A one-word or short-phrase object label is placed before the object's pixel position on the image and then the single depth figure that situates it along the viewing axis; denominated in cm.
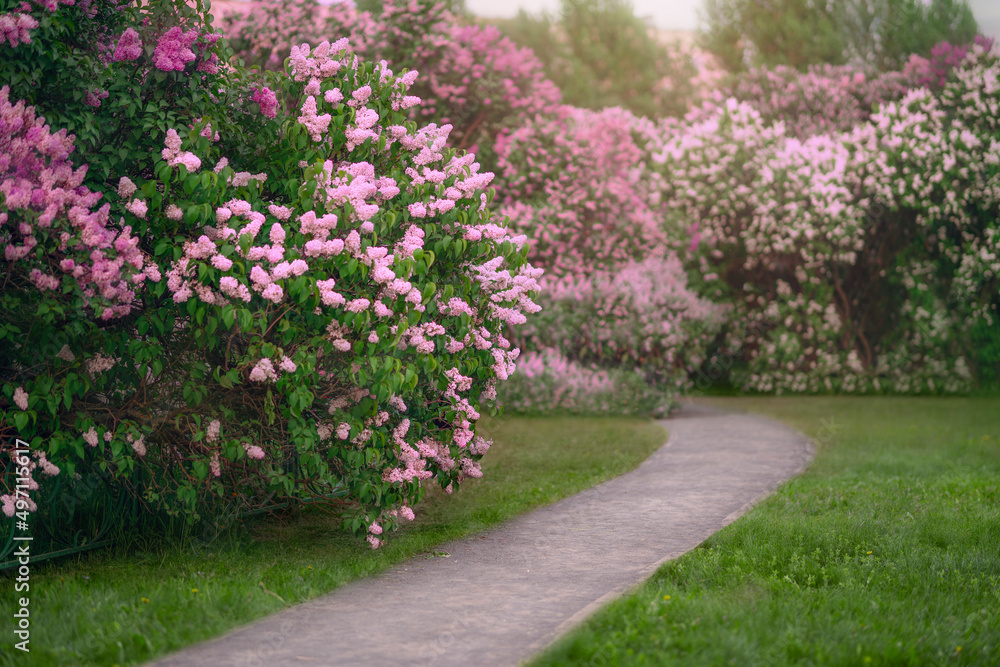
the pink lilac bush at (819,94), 2316
